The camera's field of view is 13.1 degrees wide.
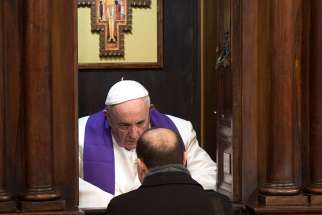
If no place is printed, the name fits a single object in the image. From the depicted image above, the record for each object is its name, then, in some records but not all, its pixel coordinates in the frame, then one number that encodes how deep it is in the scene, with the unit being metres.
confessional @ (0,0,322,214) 6.72
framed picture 9.76
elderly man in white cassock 8.40
